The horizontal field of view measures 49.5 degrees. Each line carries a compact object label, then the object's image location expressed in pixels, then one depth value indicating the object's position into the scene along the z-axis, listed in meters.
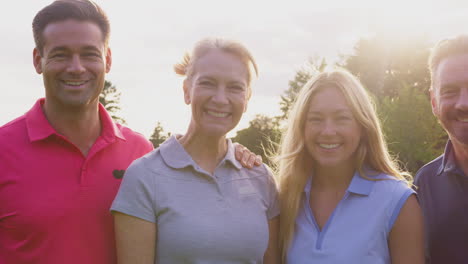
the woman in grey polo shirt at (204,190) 3.56
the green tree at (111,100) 45.00
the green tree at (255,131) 44.69
